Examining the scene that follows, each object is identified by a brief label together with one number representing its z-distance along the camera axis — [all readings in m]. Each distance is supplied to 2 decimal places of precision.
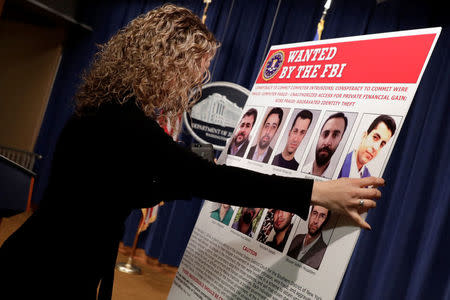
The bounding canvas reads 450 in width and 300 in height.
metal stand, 3.70
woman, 1.01
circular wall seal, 3.54
